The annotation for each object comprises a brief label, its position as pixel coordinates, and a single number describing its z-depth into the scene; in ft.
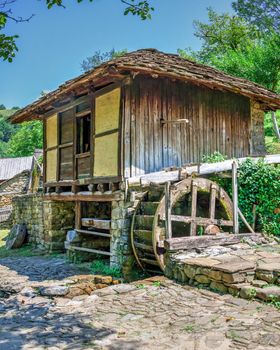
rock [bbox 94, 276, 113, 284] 20.72
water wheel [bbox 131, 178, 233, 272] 22.27
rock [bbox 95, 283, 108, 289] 19.95
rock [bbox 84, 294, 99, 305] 17.15
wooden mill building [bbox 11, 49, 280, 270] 25.57
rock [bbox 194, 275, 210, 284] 17.77
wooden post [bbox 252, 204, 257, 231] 26.09
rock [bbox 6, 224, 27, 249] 40.11
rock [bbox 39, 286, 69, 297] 18.81
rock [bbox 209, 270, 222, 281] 17.06
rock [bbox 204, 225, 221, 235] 23.98
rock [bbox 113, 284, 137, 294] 18.33
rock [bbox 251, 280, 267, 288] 15.99
